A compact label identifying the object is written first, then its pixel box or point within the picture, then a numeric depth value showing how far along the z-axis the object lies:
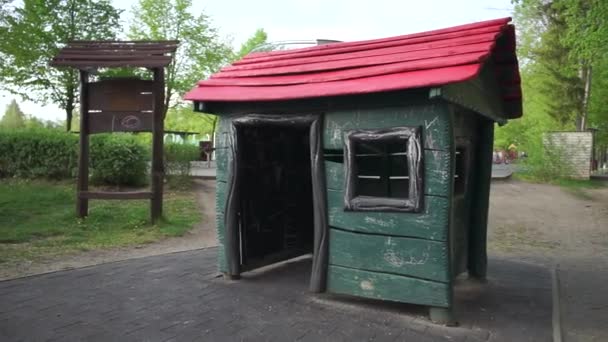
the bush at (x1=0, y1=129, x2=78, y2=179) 14.56
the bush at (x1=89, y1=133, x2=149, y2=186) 13.94
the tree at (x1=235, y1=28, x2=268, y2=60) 34.69
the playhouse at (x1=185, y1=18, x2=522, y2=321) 4.59
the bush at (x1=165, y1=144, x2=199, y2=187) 15.34
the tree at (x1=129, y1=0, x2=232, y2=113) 26.30
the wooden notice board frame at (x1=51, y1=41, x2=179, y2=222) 9.84
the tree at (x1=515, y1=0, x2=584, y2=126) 24.45
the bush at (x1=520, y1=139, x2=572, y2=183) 20.88
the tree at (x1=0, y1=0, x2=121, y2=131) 18.75
